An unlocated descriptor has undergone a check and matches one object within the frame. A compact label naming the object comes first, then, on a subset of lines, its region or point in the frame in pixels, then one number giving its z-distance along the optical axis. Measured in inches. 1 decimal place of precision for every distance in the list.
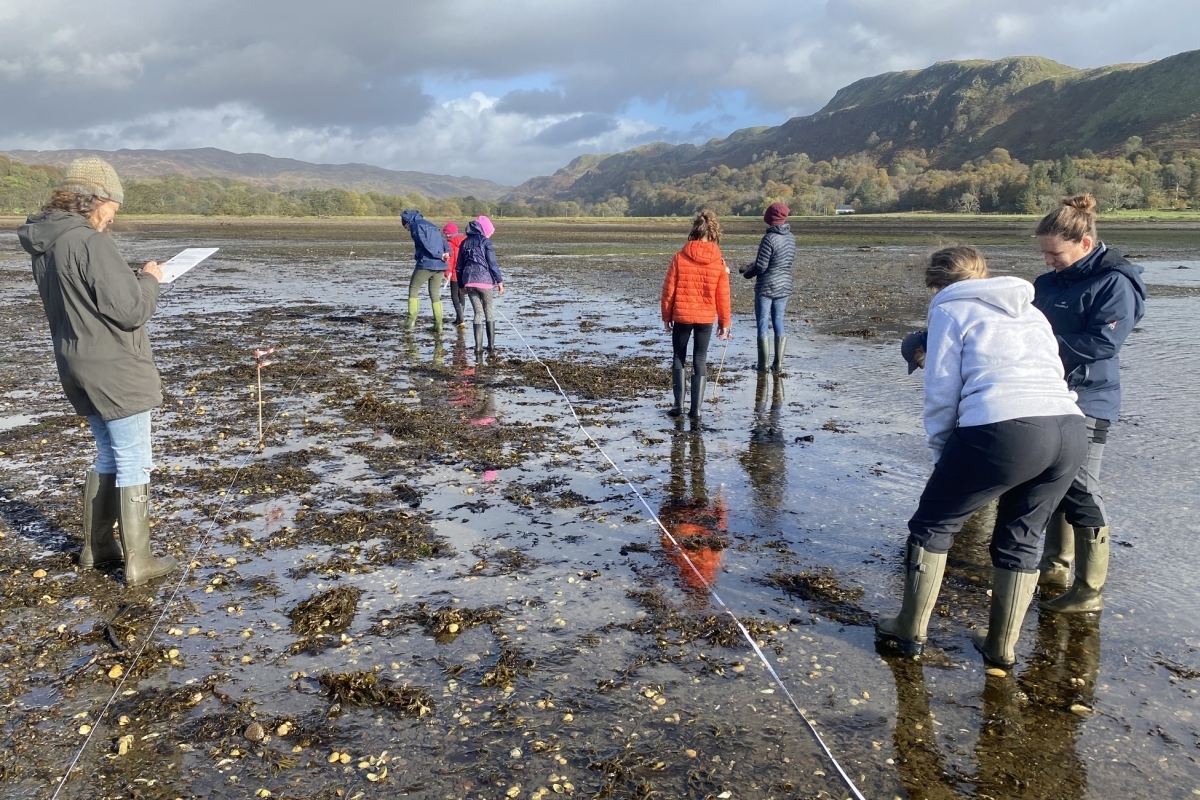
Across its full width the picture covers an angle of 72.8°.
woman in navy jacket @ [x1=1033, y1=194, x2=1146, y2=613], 198.7
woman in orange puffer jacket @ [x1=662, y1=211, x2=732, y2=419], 369.4
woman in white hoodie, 159.3
